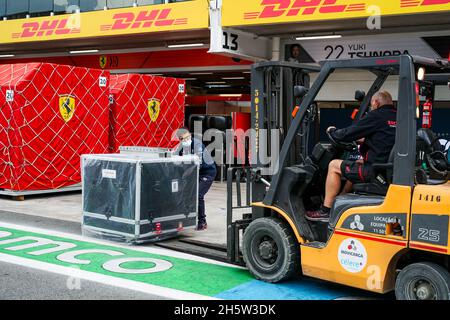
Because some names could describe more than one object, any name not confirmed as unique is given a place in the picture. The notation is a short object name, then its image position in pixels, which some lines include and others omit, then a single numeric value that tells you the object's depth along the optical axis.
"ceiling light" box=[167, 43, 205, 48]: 18.36
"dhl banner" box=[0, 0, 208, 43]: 15.46
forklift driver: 5.29
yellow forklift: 4.86
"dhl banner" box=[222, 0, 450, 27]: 11.73
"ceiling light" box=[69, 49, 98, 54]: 21.34
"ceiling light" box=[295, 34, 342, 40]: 15.02
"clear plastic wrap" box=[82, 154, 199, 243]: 7.71
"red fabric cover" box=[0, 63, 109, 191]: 12.02
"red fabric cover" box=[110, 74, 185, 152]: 14.38
